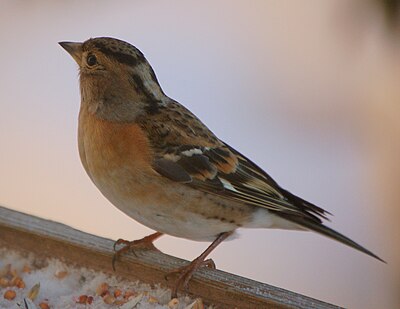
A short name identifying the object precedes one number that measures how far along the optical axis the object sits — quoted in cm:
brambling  621
